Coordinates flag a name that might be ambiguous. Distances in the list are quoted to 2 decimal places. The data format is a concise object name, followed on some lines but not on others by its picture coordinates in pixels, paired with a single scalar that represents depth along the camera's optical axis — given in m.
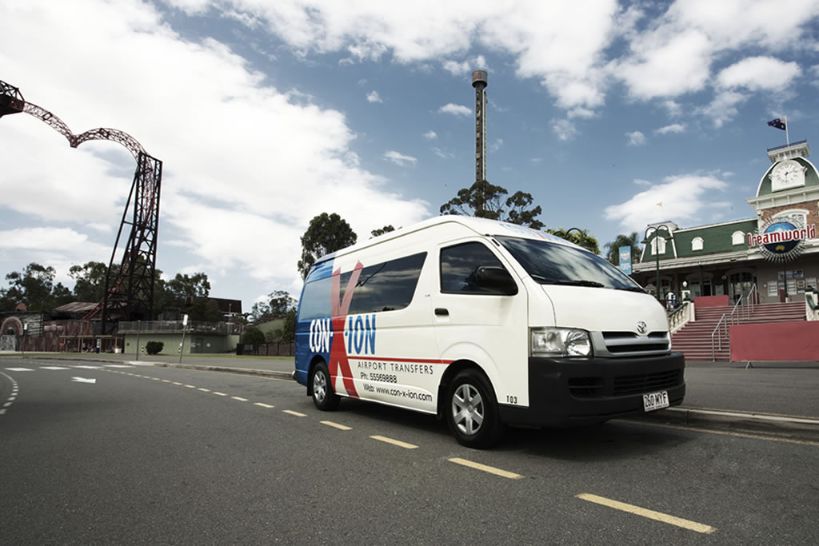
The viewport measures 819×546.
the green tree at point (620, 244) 45.44
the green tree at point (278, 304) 105.94
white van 4.51
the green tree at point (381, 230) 47.83
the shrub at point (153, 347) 53.91
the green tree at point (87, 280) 117.94
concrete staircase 21.23
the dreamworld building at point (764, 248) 31.02
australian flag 36.47
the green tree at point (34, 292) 121.62
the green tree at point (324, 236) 56.94
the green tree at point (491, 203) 37.78
